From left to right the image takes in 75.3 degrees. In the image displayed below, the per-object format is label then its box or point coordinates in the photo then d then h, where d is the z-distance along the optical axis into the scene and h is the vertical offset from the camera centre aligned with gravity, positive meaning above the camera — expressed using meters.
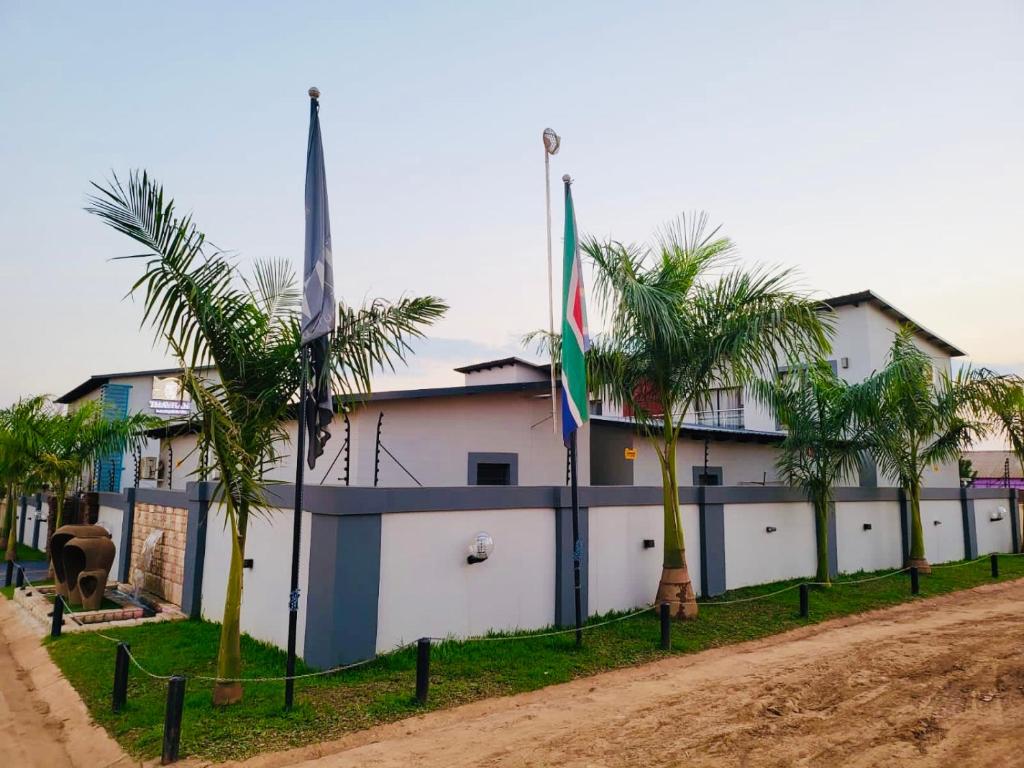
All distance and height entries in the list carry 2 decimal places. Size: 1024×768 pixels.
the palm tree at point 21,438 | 16.73 +1.05
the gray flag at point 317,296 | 6.79 +1.91
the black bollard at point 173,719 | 5.53 -1.97
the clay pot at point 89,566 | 12.04 -1.57
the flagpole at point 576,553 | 9.24 -0.92
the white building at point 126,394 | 25.84 +3.67
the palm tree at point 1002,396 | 15.48 +2.27
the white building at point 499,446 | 13.60 +0.94
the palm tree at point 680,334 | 10.23 +2.42
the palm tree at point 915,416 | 14.09 +1.75
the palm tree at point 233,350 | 6.41 +1.42
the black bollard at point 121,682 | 6.76 -2.02
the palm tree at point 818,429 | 13.98 +1.32
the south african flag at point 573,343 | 9.50 +2.07
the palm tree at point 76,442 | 17.06 +1.02
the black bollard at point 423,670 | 6.93 -1.91
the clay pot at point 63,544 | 13.00 -1.29
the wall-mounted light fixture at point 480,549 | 9.12 -0.85
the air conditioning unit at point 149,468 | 22.71 +0.50
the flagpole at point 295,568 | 6.60 -0.83
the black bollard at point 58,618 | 10.21 -2.10
